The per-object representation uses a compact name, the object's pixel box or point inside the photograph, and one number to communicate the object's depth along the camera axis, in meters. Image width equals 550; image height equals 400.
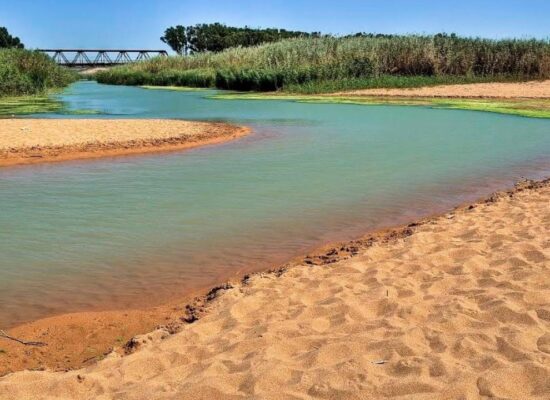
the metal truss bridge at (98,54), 103.56
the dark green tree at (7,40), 98.50
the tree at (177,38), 108.94
